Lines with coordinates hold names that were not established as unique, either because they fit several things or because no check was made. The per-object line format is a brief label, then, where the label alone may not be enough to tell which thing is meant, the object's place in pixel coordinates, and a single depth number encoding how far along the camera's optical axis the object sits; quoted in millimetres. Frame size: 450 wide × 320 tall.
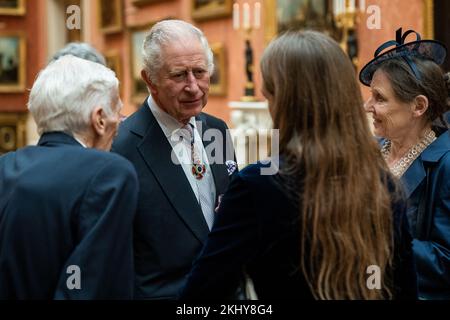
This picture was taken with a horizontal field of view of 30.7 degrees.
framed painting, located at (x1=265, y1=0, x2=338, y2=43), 9812
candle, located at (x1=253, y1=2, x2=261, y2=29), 11148
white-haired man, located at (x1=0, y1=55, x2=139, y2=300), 2643
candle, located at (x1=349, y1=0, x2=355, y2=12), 9172
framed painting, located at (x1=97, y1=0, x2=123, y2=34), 15750
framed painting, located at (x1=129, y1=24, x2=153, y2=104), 14961
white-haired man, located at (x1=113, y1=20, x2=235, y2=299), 3230
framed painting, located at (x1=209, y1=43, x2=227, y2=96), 12216
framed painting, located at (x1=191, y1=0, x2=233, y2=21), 12023
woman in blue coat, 3533
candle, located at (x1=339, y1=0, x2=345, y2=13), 9216
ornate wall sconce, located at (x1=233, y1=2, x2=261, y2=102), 10992
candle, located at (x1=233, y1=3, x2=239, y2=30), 11250
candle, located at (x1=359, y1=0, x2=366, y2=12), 9305
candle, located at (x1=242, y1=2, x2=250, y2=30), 11227
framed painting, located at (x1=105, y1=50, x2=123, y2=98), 15875
